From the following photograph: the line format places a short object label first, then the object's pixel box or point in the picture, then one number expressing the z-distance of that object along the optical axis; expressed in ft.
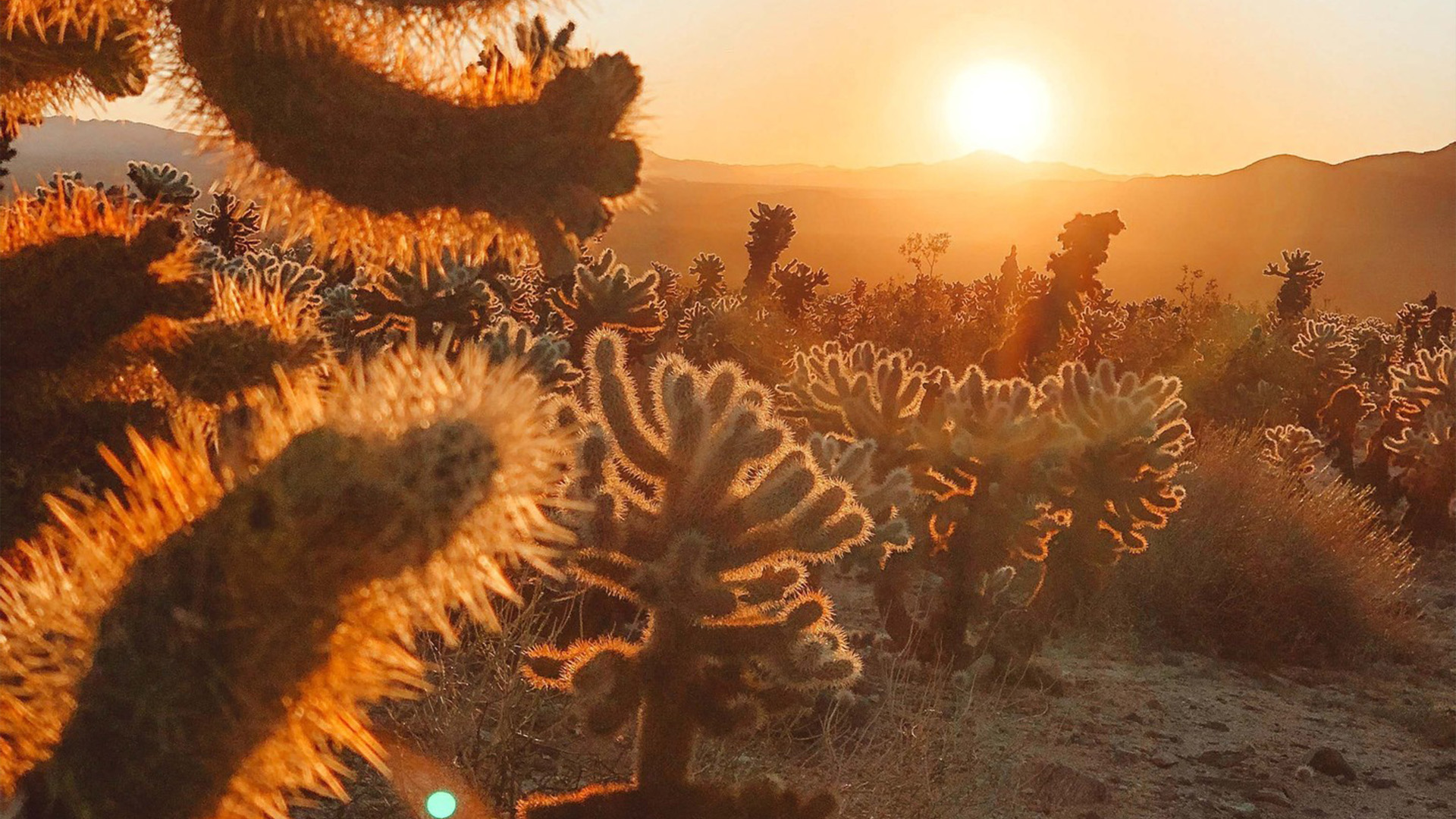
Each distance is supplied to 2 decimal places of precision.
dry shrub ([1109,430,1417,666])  24.43
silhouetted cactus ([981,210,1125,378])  30.66
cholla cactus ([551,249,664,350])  33.37
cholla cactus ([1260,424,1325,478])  33.23
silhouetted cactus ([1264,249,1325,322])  67.46
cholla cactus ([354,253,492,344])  26.73
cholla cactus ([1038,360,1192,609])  19.81
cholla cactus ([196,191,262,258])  35.09
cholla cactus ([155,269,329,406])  8.21
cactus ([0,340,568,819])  4.49
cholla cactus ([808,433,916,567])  16.07
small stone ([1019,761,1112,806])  15.11
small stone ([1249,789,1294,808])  16.21
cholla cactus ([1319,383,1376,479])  40.78
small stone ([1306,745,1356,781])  17.38
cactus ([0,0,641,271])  7.20
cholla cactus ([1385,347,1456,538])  33.65
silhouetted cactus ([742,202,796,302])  59.00
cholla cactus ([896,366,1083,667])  18.80
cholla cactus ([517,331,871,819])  8.89
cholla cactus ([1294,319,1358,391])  49.26
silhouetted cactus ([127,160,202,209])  29.57
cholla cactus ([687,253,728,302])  70.23
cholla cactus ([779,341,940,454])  19.98
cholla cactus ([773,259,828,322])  58.59
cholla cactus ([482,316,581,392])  22.59
